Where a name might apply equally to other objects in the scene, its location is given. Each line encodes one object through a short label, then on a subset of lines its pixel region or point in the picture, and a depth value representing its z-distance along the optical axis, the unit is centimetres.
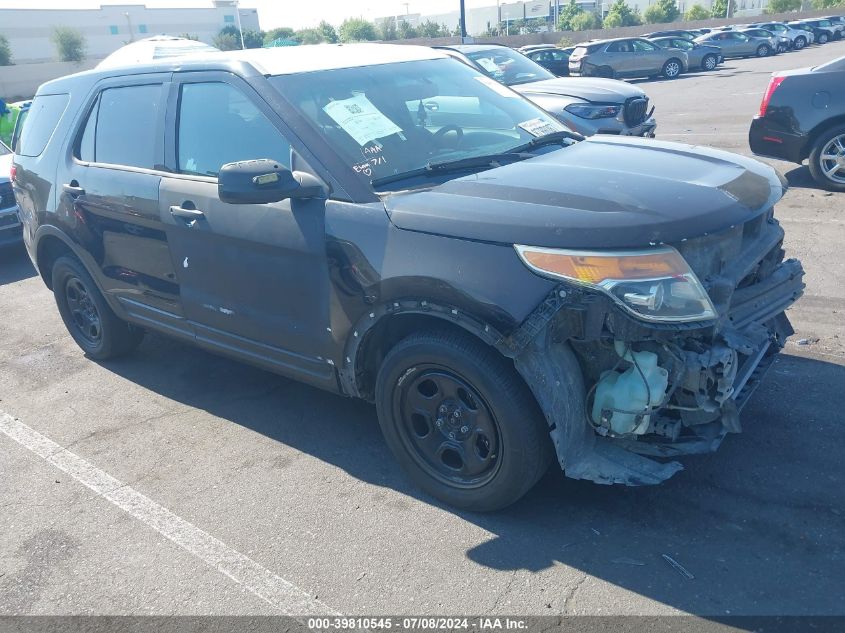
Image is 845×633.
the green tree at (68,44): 7281
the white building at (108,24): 8406
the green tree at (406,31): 8669
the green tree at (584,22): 8088
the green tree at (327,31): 8336
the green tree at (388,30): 8681
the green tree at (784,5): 6750
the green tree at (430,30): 8625
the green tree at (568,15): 8584
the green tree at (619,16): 7788
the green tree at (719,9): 7475
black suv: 301
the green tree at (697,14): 7900
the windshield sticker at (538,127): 431
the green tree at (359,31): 8441
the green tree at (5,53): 6231
